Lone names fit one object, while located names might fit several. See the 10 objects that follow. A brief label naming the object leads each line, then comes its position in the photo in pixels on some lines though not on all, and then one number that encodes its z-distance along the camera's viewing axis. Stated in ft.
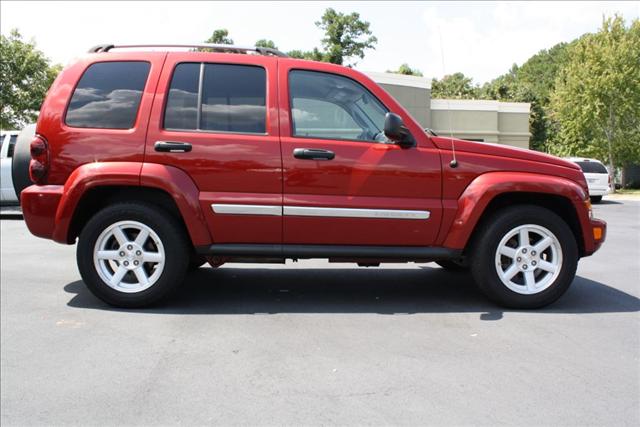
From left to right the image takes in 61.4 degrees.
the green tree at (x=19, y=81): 104.94
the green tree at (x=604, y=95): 90.17
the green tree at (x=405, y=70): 208.13
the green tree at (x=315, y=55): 159.22
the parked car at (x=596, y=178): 61.41
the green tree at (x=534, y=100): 149.79
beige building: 111.24
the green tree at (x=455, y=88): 173.78
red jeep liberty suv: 14.28
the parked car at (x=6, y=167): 38.50
